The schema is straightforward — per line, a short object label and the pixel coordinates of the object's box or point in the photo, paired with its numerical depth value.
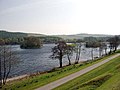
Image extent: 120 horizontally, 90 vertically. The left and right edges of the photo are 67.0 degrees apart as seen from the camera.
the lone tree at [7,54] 19.24
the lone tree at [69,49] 34.52
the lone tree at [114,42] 54.22
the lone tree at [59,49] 32.42
